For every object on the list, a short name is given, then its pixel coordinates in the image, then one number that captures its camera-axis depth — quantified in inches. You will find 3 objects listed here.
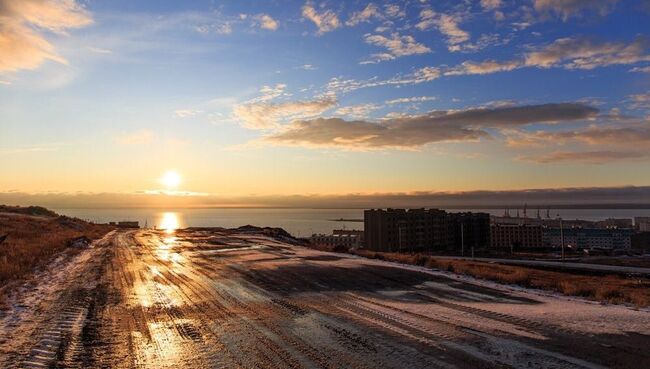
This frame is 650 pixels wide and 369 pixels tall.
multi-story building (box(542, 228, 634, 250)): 6018.7
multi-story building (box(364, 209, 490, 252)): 4340.6
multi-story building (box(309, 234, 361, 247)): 5549.2
